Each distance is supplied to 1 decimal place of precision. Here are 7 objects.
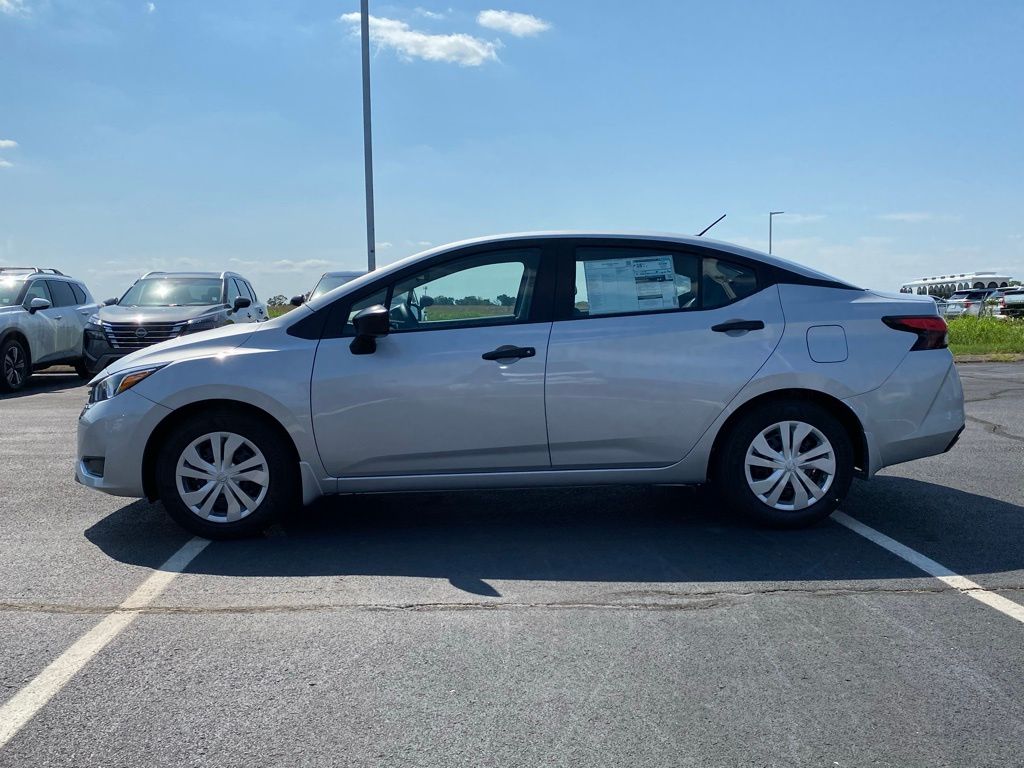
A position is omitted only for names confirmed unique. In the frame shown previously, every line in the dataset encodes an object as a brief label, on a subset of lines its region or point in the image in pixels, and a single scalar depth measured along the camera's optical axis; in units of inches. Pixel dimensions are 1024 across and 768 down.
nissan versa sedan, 202.2
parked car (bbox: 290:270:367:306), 628.1
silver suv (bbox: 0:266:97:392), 536.7
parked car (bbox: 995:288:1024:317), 1756.4
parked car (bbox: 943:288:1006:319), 1745.8
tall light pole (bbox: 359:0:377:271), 709.3
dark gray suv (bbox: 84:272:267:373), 544.7
